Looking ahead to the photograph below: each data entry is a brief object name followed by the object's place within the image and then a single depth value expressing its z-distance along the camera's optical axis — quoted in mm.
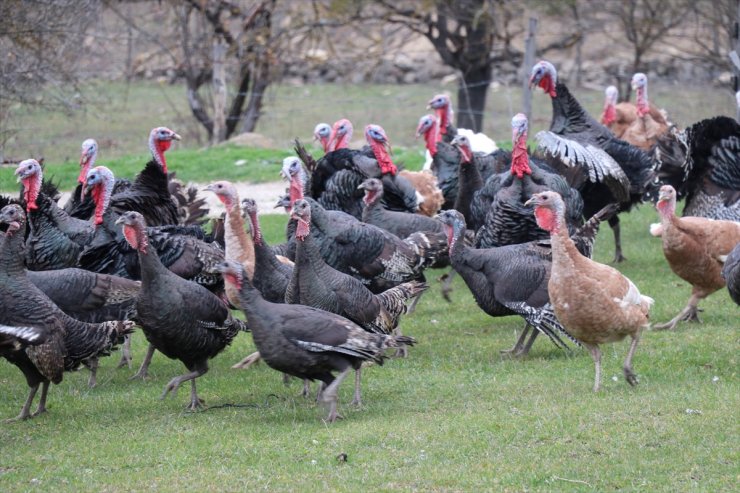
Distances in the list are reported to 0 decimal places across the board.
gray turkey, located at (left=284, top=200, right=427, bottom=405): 14984
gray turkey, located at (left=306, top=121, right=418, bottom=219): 21656
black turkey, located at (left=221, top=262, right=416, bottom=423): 13320
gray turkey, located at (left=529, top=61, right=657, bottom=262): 22047
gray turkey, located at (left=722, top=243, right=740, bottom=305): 15109
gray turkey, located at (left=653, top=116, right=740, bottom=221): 21391
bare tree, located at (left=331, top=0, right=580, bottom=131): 39500
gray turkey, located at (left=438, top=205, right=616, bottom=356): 16203
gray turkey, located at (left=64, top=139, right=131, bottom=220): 20000
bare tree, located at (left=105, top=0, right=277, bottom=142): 39437
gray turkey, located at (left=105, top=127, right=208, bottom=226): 19687
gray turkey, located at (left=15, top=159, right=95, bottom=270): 17937
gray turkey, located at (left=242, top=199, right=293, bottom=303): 16078
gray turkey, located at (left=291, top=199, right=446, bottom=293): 17766
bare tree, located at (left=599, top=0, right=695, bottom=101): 41656
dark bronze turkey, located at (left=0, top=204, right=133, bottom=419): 13648
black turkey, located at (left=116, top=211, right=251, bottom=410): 14250
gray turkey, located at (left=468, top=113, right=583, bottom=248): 19266
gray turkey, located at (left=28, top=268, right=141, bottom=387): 15453
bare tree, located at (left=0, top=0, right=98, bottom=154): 25437
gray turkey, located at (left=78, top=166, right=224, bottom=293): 17047
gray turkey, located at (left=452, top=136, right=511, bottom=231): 21109
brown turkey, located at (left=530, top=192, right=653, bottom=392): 14180
